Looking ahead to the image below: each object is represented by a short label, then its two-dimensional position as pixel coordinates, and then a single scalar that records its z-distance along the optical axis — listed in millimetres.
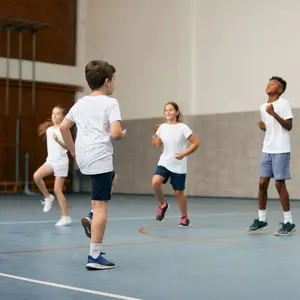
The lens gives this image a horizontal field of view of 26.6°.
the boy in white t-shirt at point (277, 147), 6855
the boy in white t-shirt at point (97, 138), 4527
